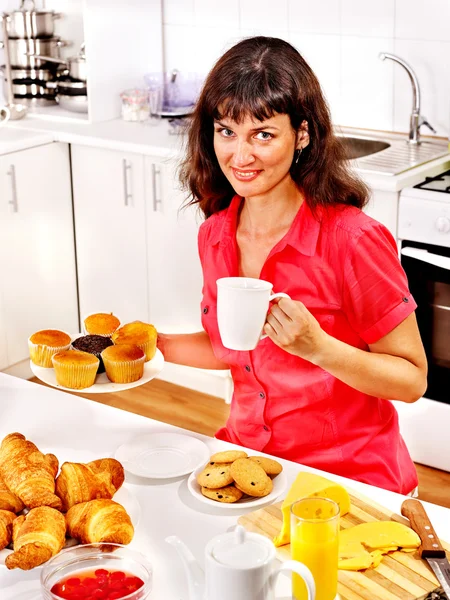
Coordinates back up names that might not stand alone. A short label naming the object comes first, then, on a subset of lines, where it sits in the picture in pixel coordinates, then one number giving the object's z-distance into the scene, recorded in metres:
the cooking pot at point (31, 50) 4.47
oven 3.21
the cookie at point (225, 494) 1.89
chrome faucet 3.73
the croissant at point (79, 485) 1.81
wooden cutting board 1.67
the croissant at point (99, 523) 1.74
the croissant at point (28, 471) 1.80
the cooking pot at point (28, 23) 4.42
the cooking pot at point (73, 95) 4.41
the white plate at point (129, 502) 1.84
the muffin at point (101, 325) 2.20
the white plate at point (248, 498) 1.89
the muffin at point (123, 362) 2.05
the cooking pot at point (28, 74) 4.54
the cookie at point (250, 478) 1.89
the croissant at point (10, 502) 1.80
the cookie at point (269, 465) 1.94
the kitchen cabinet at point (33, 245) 4.01
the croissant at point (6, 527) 1.74
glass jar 4.29
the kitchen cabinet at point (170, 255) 3.87
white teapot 1.51
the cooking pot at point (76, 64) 4.42
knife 1.70
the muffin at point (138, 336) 2.12
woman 2.03
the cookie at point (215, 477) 1.91
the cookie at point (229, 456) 1.94
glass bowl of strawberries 1.63
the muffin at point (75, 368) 2.02
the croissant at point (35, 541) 1.70
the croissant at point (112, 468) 1.89
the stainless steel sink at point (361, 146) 3.91
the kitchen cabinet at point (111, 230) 4.01
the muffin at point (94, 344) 2.11
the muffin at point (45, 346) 2.11
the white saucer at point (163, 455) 2.01
